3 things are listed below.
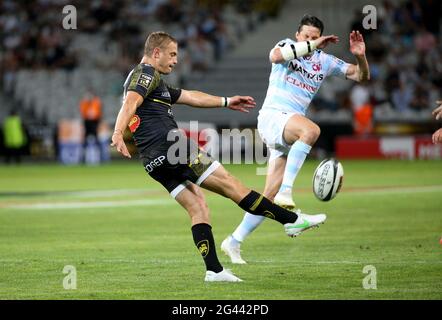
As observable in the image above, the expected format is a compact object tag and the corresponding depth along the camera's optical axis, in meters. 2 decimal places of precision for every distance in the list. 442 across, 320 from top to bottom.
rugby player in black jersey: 8.98
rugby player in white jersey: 10.72
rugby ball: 10.76
